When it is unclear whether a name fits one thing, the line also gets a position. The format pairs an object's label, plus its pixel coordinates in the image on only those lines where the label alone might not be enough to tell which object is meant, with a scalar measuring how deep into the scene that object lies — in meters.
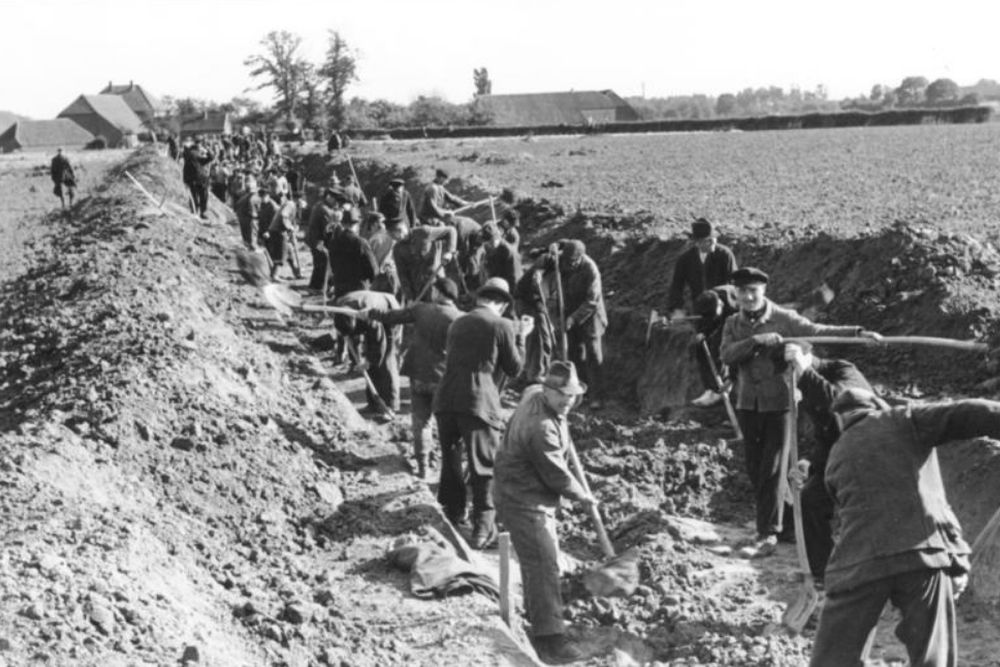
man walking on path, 31.73
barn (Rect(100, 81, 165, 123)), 122.25
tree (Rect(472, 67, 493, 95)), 134.25
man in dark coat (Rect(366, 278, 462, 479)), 10.27
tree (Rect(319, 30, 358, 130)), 93.00
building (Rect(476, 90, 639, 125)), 99.00
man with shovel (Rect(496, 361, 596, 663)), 7.50
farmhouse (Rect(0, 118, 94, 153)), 101.62
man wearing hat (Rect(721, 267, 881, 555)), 8.86
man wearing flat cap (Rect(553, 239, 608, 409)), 12.23
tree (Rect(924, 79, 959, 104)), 112.38
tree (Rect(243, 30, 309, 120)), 93.06
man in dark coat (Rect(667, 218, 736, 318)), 11.79
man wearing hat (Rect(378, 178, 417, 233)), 13.95
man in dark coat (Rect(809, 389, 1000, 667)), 5.65
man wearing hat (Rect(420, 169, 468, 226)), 16.69
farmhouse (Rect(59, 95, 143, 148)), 108.50
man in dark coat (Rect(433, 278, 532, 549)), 9.20
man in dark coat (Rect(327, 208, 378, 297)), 13.05
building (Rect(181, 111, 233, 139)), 100.75
